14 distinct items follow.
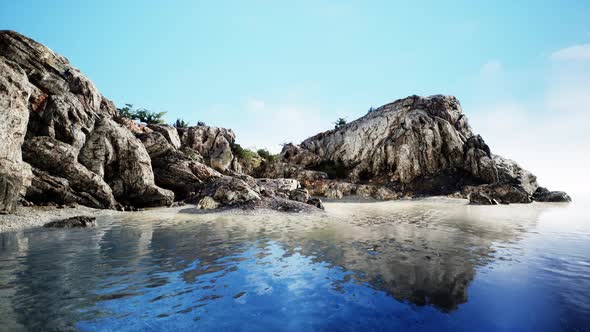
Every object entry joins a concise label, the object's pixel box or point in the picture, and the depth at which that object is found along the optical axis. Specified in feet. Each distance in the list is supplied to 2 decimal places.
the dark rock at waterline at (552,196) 116.37
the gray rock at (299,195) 74.90
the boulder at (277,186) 80.20
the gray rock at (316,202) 70.08
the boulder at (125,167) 68.80
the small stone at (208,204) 65.25
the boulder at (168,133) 101.82
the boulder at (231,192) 66.18
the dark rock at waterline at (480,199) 95.96
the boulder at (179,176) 83.35
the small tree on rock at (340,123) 189.28
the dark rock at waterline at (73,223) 38.29
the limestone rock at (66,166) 55.06
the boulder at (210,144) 116.47
